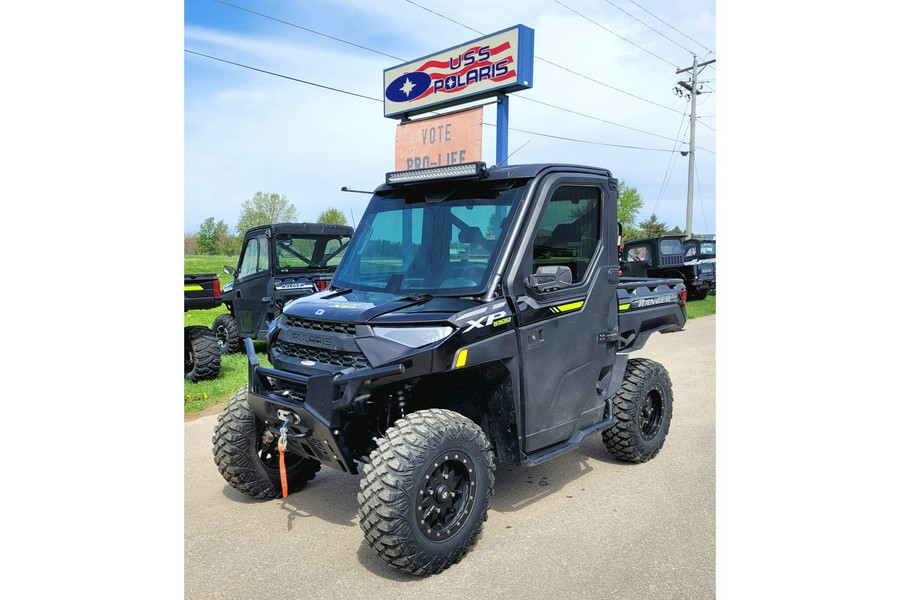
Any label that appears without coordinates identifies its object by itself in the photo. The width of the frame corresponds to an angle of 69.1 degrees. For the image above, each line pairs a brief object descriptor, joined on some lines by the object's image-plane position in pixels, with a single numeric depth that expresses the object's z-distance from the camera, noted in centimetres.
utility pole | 2878
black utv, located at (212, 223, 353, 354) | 1129
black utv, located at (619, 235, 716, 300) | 1881
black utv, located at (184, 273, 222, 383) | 855
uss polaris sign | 1030
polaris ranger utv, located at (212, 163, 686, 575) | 371
